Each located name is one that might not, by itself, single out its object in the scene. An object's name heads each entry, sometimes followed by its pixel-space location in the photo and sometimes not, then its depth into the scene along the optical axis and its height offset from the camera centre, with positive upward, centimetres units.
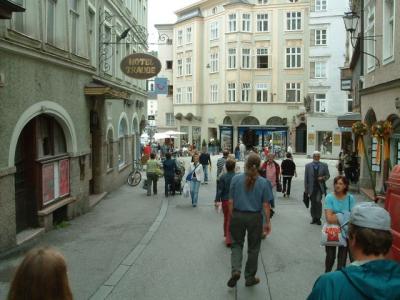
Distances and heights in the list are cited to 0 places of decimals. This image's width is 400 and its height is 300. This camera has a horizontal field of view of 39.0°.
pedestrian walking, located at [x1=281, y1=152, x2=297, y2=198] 1850 -148
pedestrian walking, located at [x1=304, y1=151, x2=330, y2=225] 1277 -135
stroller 2017 -198
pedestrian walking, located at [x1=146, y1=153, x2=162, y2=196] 2022 -170
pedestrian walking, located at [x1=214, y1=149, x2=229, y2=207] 1711 -122
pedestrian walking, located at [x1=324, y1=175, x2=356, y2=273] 699 -107
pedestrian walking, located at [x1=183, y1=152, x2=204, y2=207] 1655 -155
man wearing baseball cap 273 -72
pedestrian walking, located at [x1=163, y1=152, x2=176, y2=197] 1938 -162
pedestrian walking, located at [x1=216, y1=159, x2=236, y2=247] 1023 -123
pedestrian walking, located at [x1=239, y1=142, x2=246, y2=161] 4234 -193
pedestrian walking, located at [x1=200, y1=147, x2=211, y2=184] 2525 -159
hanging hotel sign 1695 +177
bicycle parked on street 2400 -226
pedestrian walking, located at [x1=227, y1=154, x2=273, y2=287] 721 -111
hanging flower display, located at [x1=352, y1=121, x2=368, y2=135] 1413 -11
